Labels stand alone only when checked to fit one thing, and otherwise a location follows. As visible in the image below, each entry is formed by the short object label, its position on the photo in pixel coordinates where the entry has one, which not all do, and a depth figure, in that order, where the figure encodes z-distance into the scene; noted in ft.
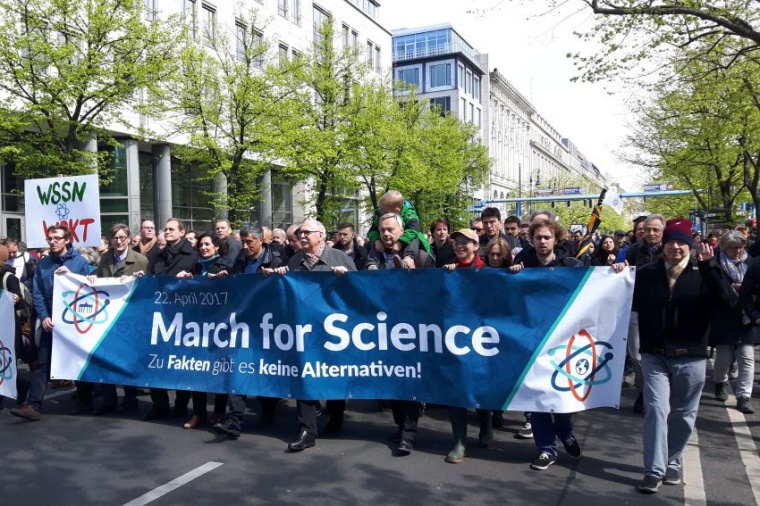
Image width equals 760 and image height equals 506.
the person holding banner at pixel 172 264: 22.47
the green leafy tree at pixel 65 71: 52.49
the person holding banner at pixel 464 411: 17.95
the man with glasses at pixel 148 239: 28.96
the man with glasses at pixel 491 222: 27.86
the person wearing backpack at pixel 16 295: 22.98
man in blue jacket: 22.84
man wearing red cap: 15.60
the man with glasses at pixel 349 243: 28.04
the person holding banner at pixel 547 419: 17.49
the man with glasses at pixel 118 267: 23.49
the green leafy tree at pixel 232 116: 72.84
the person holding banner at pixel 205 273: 21.34
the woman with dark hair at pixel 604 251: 33.14
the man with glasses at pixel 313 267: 19.27
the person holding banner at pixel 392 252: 20.25
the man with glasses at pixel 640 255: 22.04
